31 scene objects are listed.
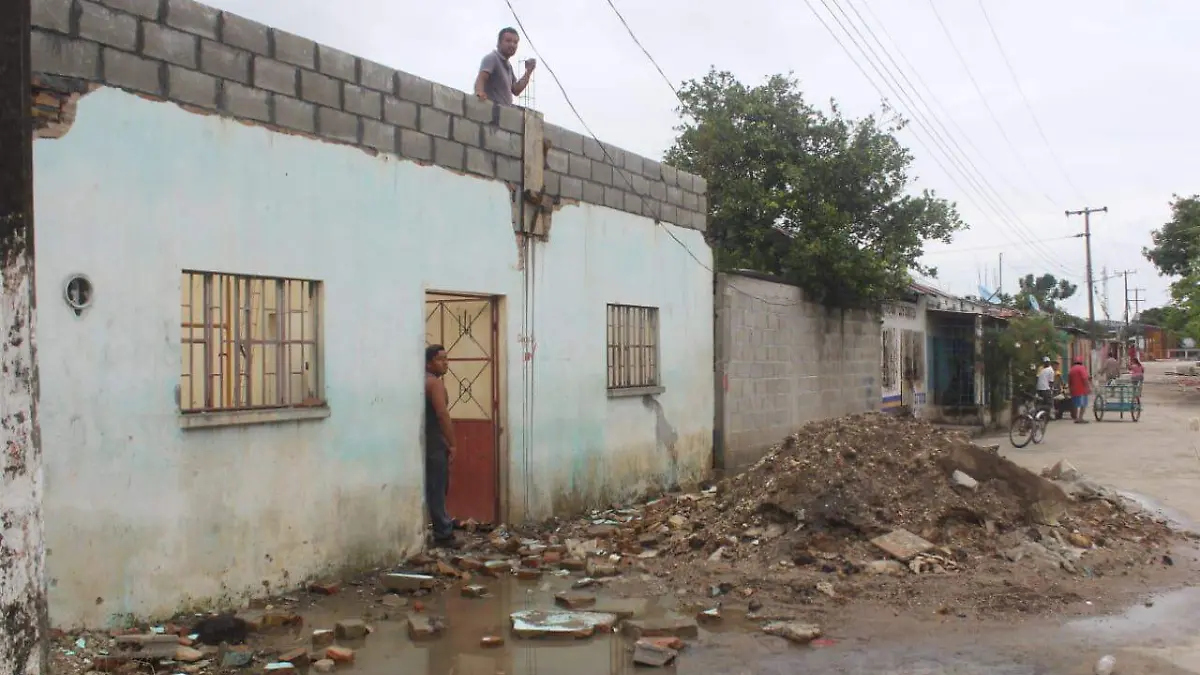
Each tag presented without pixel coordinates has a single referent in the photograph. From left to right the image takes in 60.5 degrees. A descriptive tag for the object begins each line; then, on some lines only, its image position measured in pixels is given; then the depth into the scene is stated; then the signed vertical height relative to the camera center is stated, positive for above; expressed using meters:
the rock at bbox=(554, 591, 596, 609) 7.05 -1.60
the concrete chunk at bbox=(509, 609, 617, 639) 6.33 -1.62
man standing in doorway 8.64 -0.63
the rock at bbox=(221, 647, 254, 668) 5.55 -1.55
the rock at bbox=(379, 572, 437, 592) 7.42 -1.53
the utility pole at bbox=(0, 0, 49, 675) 3.98 -0.04
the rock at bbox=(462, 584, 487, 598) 7.36 -1.59
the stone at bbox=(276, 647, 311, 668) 5.64 -1.57
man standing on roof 9.96 +2.90
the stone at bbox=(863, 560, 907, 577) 7.82 -1.54
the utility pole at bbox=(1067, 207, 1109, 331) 49.31 +6.21
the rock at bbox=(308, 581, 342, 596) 7.21 -1.53
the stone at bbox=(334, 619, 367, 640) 6.20 -1.57
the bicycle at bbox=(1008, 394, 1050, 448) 18.09 -1.08
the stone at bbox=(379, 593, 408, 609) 7.07 -1.59
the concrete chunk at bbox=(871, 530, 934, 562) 8.03 -1.42
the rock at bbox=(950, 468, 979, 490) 8.98 -1.02
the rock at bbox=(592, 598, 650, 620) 6.88 -1.64
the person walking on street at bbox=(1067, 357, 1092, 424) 23.92 -0.51
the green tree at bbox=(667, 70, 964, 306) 16.36 +2.82
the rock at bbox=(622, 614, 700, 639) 6.30 -1.61
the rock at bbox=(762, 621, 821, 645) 6.16 -1.61
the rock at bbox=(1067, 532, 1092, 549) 8.70 -1.50
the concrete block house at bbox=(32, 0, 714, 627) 5.81 +0.49
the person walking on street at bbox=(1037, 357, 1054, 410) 19.55 -0.44
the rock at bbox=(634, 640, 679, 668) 5.75 -1.61
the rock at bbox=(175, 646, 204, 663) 5.55 -1.53
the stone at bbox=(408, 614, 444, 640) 6.30 -1.59
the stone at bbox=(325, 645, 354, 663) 5.73 -1.58
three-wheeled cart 24.53 -0.90
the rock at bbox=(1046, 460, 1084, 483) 10.98 -1.17
